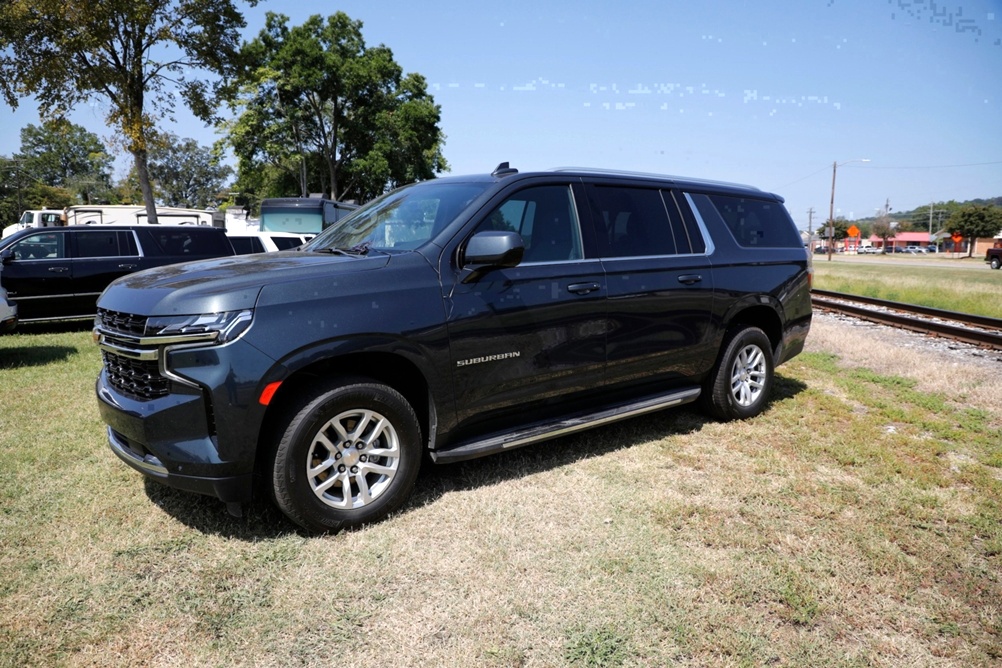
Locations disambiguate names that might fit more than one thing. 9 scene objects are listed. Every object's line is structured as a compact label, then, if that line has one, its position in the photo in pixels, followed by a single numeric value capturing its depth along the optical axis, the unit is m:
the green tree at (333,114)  31.95
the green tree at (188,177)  80.25
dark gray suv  3.02
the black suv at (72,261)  9.80
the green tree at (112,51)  13.95
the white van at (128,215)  24.95
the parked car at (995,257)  33.22
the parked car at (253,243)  12.85
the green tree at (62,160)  78.75
